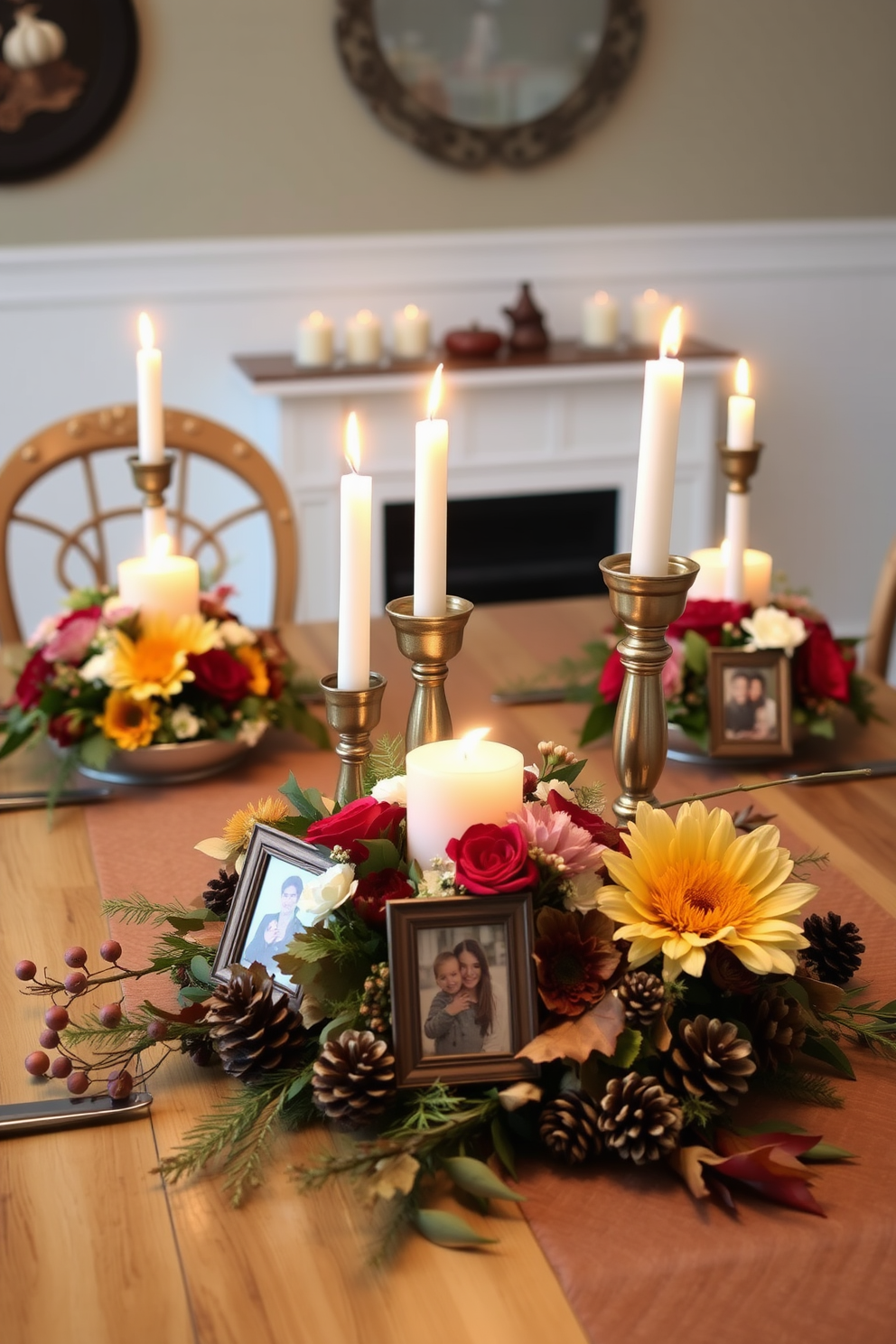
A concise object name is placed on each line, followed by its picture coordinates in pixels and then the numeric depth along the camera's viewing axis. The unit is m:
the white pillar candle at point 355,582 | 0.92
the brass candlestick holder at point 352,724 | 0.95
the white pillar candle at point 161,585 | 1.44
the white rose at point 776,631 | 1.43
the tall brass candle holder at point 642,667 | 0.88
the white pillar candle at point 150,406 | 1.49
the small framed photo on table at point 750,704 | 1.43
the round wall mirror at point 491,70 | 3.24
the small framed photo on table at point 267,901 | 0.90
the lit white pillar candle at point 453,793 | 0.85
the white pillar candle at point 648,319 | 3.37
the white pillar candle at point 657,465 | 0.87
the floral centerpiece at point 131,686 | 1.40
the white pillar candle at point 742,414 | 1.43
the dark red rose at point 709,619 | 1.46
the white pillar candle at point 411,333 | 3.20
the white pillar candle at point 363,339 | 3.15
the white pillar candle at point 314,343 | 3.11
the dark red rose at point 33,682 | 1.43
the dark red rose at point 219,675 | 1.42
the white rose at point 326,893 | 0.84
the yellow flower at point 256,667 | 1.47
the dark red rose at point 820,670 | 1.45
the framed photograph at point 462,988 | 0.80
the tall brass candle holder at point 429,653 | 0.91
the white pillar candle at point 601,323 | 3.33
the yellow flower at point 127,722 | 1.39
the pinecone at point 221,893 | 1.00
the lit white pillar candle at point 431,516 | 0.91
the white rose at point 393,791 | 0.93
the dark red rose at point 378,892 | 0.85
